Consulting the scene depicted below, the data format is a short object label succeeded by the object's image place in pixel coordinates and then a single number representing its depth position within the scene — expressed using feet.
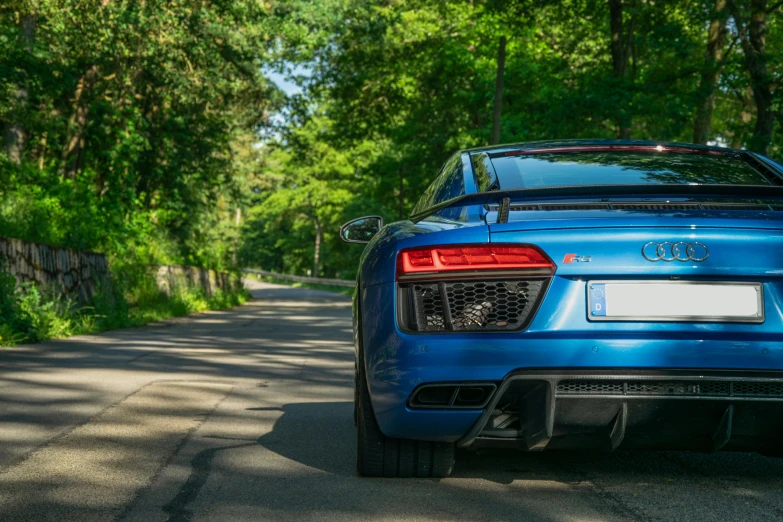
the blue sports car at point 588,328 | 11.90
